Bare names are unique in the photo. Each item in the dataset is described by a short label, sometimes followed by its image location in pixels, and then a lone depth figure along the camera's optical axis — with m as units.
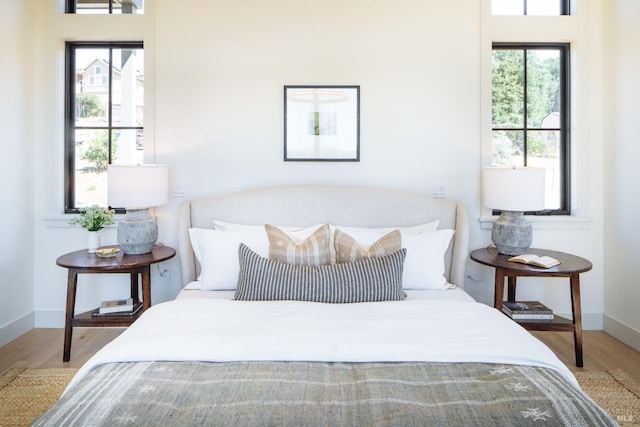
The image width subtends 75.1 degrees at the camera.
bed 1.18
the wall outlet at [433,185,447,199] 3.25
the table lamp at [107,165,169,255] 2.77
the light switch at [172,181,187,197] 3.26
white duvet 1.51
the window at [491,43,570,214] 3.38
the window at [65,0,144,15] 3.38
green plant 2.89
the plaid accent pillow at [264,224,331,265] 2.44
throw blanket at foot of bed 1.15
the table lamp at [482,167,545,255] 2.77
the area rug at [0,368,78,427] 2.15
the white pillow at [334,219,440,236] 2.84
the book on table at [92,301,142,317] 2.77
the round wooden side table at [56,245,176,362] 2.62
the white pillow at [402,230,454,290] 2.60
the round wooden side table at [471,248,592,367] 2.56
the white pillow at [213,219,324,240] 2.75
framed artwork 3.24
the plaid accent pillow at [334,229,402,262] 2.45
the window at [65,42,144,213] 3.40
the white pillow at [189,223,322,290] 2.60
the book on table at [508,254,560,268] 2.60
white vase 2.94
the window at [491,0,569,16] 3.39
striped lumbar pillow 2.18
